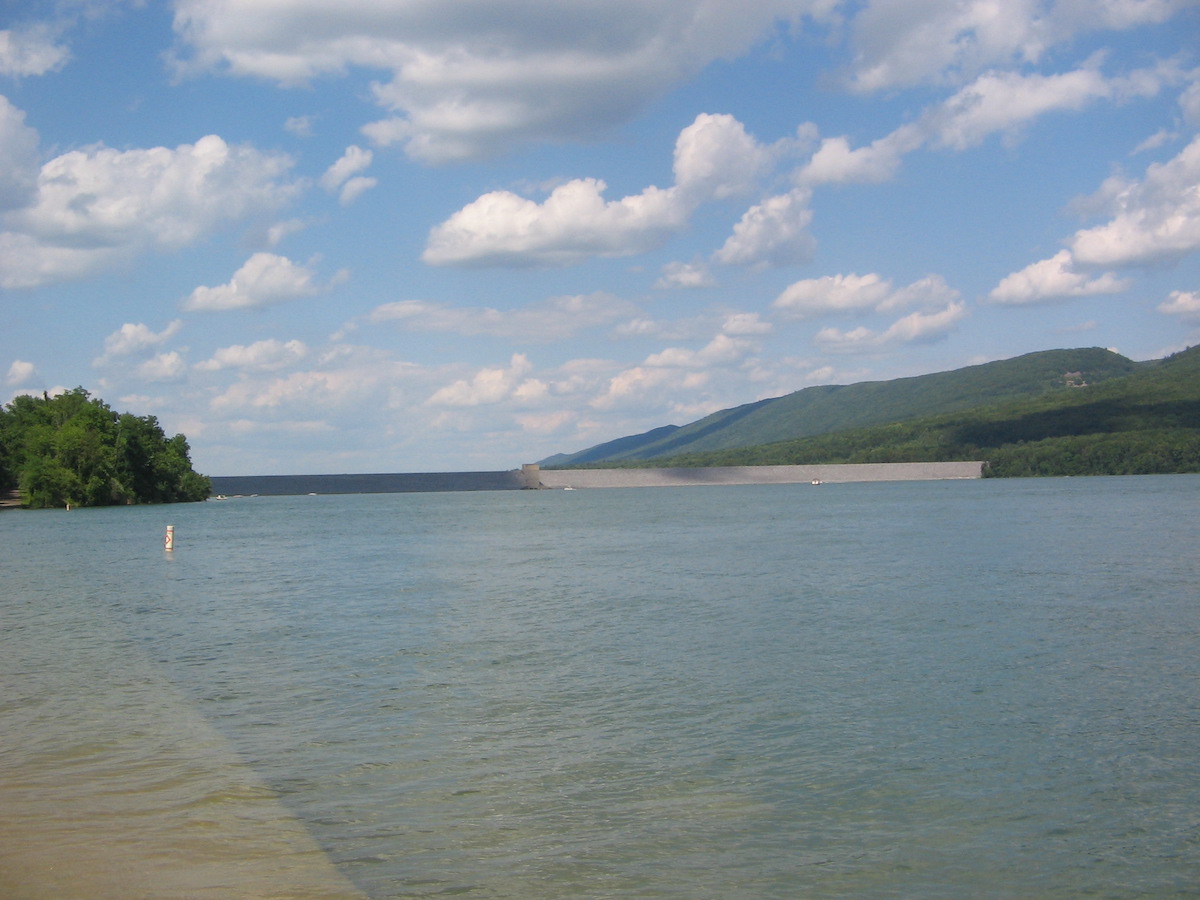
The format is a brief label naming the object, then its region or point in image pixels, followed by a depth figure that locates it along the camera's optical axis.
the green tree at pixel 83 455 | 97.06
